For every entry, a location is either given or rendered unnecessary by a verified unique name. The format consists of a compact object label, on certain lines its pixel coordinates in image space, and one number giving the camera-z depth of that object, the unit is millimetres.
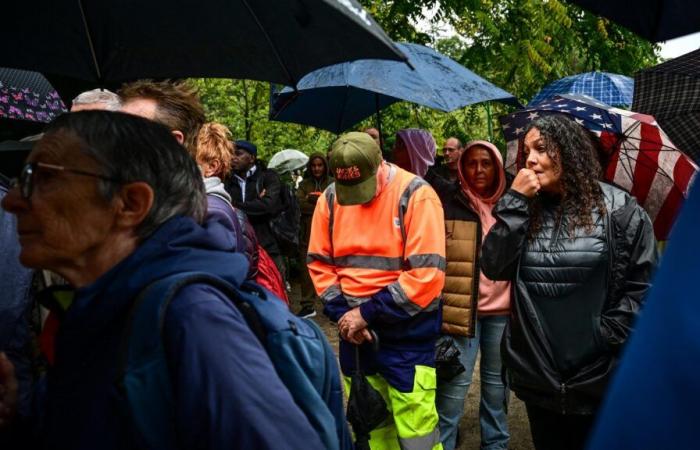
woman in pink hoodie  4406
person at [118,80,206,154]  2629
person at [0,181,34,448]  2525
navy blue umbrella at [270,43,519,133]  5172
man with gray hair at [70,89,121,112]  2756
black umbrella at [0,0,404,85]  2078
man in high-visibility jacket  3740
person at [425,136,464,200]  4766
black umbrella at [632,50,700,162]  4160
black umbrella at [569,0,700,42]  1968
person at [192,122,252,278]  2541
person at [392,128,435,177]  5613
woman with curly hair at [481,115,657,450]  3041
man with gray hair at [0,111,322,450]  1313
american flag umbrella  4176
